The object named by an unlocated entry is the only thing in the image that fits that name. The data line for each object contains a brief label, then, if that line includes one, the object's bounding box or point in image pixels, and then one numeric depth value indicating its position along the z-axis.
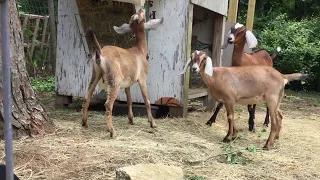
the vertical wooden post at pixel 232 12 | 6.56
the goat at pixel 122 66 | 3.91
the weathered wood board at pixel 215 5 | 5.21
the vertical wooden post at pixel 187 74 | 5.00
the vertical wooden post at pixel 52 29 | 7.12
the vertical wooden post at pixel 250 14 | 6.59
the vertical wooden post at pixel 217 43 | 6.01
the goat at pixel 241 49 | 4.74
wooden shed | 5.00
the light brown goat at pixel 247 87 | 4.15
